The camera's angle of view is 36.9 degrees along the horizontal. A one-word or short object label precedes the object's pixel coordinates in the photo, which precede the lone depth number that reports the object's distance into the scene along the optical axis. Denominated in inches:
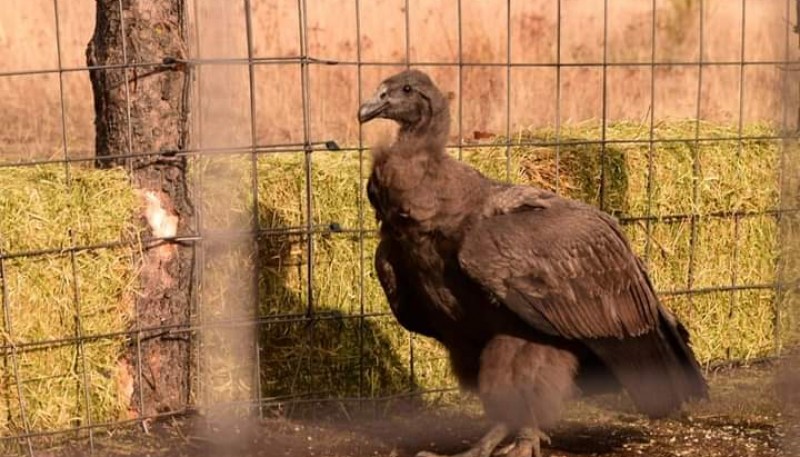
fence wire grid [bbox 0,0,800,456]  225.0
